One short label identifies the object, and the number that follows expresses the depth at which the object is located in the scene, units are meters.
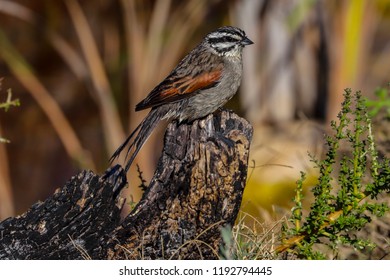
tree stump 8.39
